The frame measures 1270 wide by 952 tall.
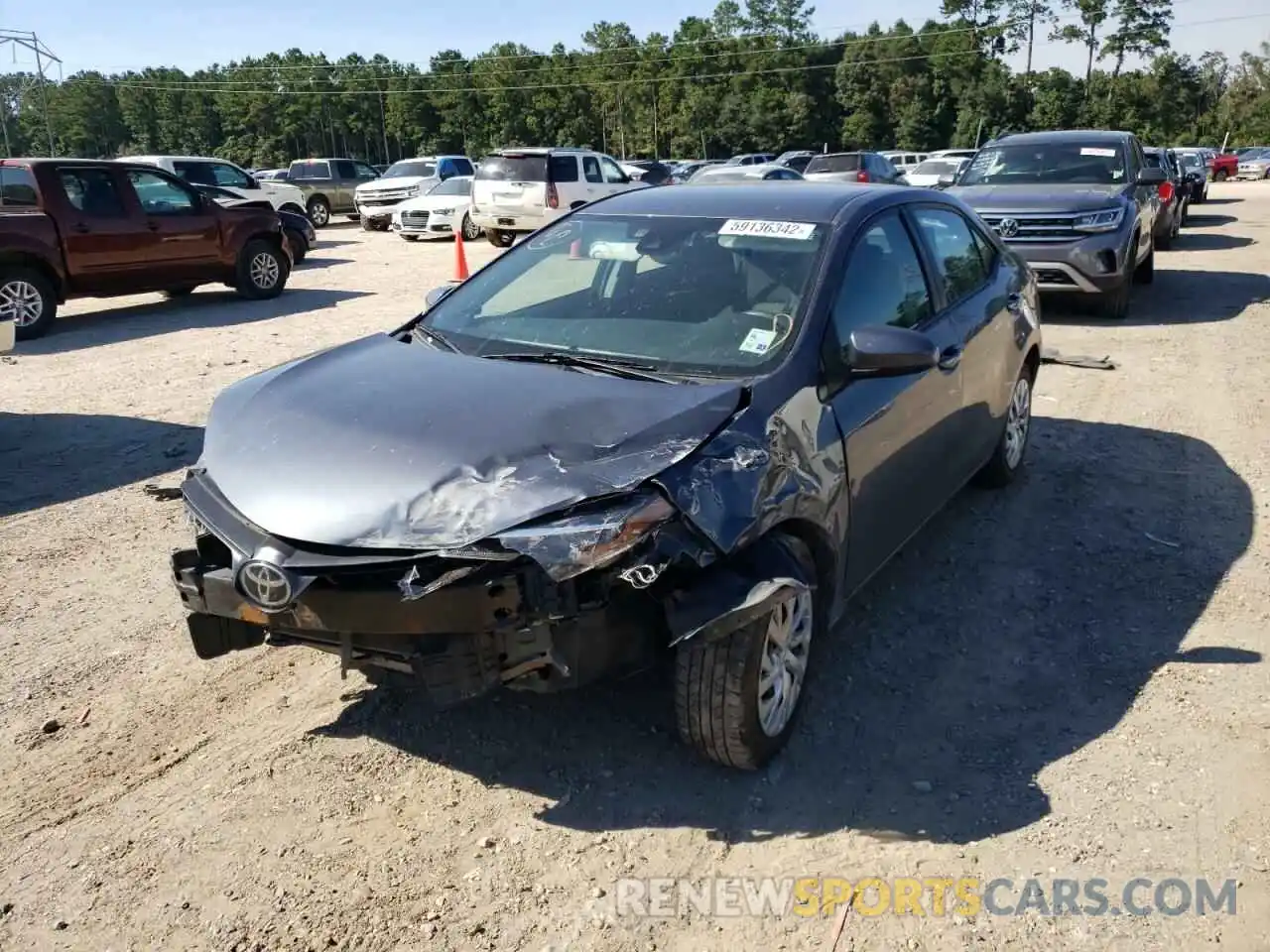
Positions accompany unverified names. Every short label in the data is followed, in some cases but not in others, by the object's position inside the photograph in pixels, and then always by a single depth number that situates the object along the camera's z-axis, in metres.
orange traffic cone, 14.09
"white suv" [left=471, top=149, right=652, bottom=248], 19.64
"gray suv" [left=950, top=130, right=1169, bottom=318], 10.44
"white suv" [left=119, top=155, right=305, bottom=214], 19.24
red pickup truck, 10.93
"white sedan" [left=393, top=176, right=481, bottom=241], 21.56
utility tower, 47.06
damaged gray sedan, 2.76
